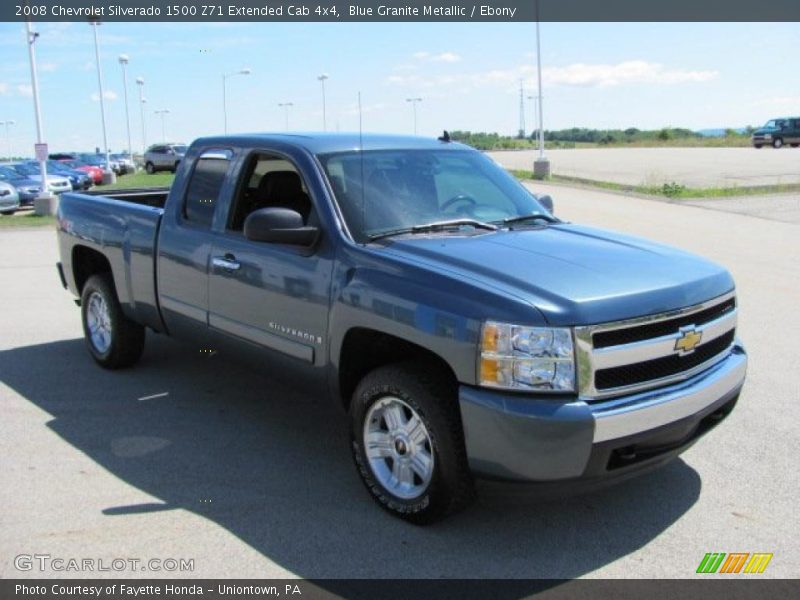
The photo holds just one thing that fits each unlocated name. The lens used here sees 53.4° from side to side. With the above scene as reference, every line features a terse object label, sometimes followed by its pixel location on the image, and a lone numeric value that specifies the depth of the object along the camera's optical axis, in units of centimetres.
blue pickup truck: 337
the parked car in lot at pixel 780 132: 5259
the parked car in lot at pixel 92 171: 3843
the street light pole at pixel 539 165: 3011
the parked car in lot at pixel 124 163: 5509
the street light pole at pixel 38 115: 2047
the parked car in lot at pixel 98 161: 4707
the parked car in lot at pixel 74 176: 3312
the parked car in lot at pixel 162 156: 4612
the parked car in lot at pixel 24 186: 2536
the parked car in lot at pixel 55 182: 2828
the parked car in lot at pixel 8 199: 2184
